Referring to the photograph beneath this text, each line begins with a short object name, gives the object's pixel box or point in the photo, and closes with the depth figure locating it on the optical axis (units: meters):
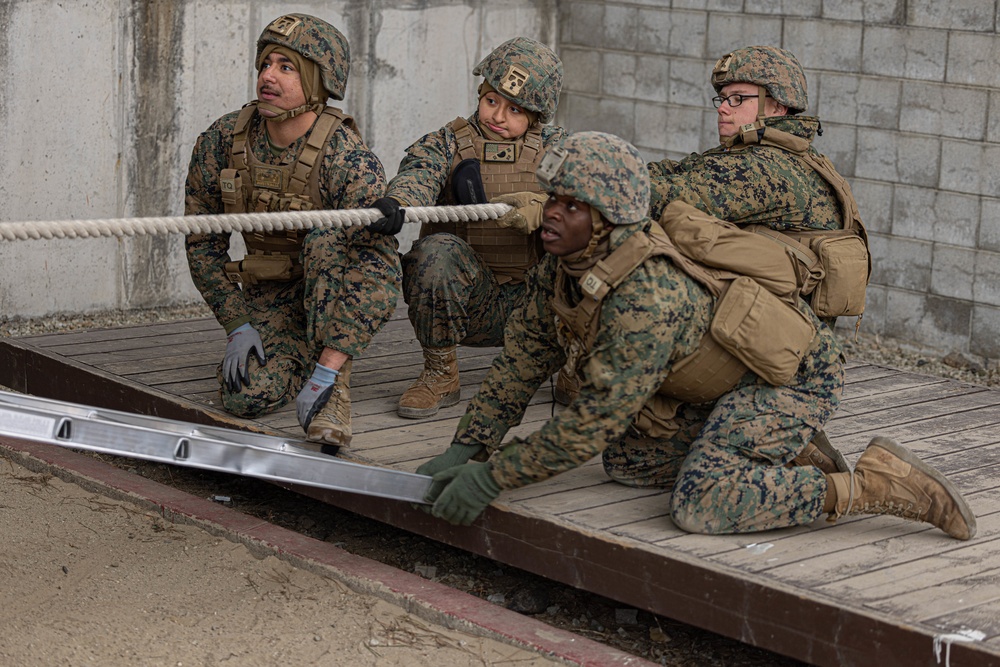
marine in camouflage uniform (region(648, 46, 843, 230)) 4.41
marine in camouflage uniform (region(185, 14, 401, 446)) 4.59
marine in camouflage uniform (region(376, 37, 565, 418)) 4.86
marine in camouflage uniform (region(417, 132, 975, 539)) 3.62
